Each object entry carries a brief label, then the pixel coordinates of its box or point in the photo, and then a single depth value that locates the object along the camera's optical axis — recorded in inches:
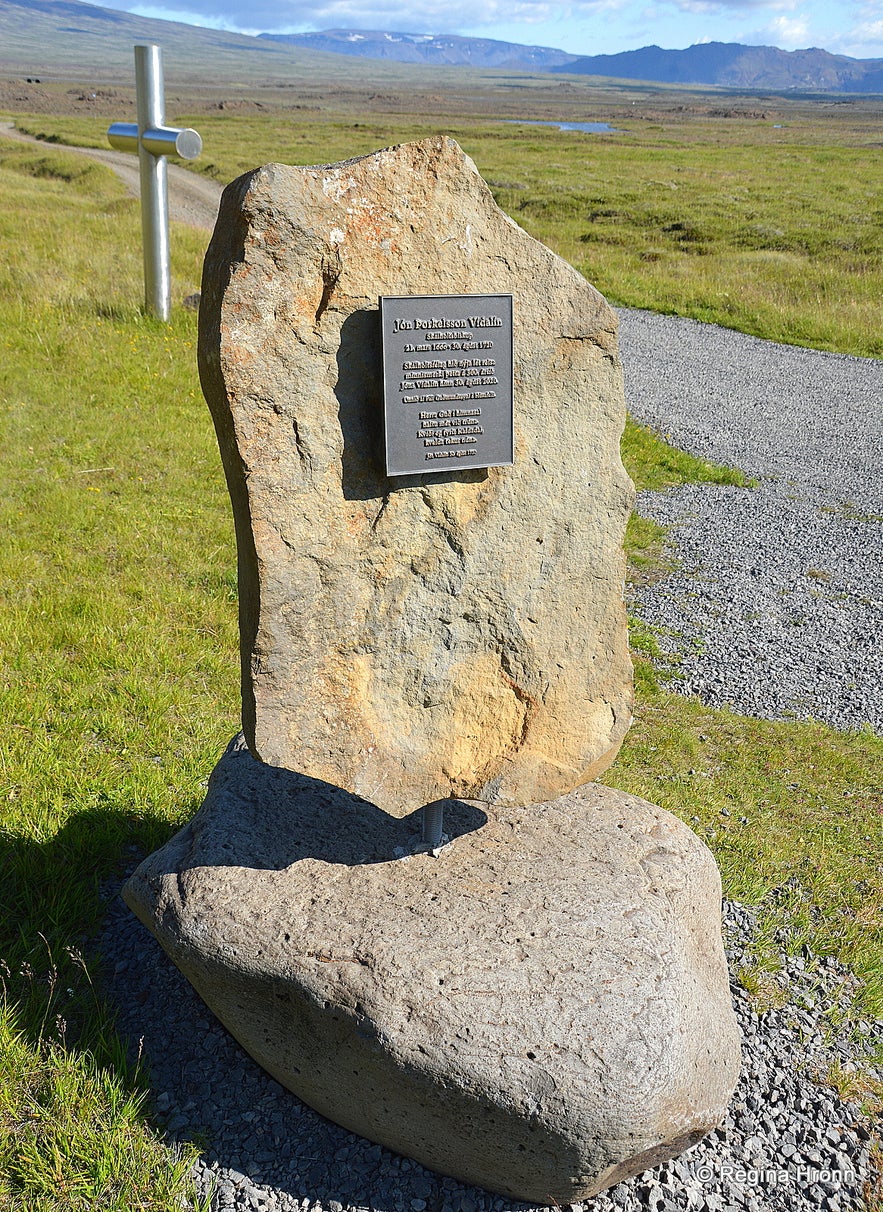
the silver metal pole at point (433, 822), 145.7
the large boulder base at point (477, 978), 111.0
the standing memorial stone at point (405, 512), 115.3
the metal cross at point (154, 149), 441.1
